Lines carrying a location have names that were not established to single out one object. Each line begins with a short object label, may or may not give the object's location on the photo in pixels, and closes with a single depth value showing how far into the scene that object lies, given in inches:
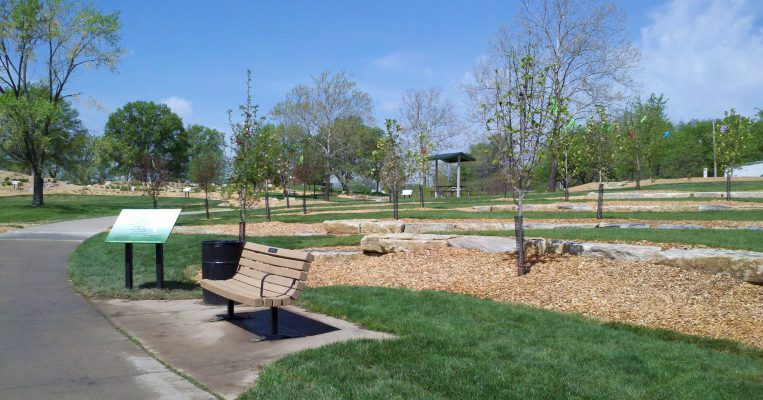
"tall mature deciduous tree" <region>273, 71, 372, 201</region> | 2038.6
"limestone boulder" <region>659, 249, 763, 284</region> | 277.3
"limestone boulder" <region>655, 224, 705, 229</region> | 464.1
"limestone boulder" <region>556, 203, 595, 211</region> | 731.1
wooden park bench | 223.6
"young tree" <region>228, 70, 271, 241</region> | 478.6
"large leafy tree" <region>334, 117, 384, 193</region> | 2038.6
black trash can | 285.7
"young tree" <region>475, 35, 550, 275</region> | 337.7
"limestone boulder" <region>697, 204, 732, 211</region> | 633.6
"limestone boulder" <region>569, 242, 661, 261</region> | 313.3
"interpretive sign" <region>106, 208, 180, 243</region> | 322.0
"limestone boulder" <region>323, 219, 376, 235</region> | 592.3
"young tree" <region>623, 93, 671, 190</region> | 1268.5
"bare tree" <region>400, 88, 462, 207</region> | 2055.9
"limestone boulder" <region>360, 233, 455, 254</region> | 410.9
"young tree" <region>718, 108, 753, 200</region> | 846.5
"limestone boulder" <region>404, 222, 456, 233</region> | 550.7
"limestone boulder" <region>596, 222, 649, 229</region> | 470.3
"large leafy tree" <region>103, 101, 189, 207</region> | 3297.2
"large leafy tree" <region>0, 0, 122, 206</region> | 1234.6
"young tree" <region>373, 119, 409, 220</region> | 794.0
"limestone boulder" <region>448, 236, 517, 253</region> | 379.4
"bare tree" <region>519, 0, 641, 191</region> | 1387.4
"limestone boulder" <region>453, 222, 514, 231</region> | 552.3
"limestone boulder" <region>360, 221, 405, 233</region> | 548.4
